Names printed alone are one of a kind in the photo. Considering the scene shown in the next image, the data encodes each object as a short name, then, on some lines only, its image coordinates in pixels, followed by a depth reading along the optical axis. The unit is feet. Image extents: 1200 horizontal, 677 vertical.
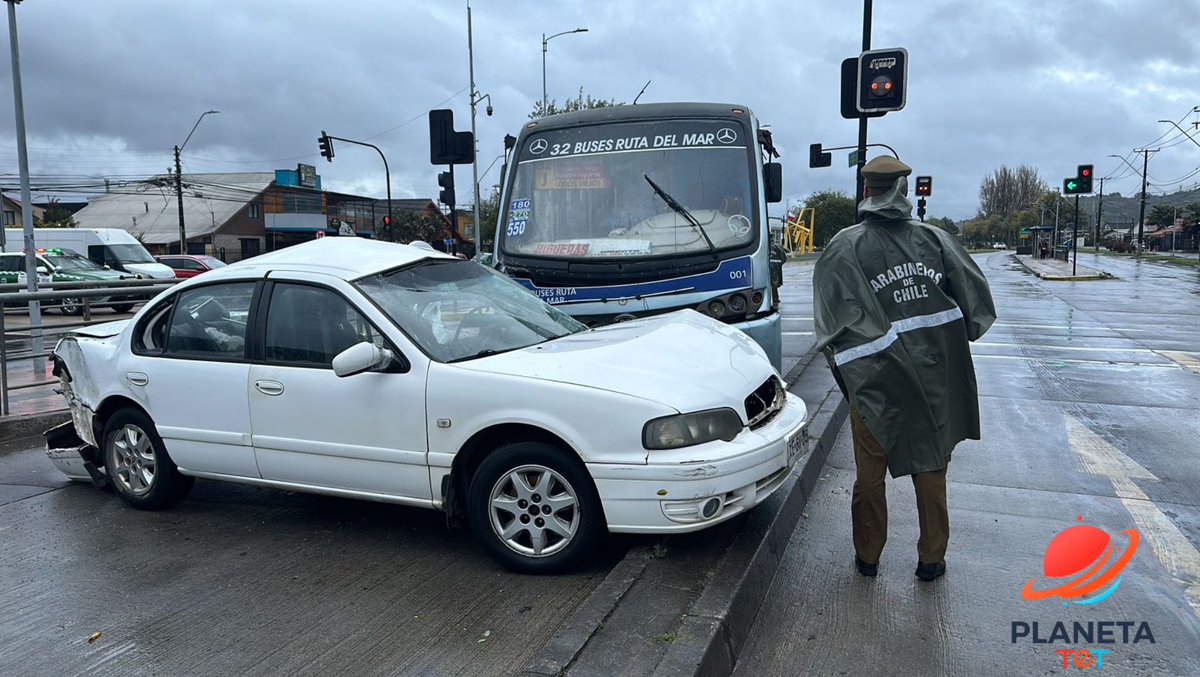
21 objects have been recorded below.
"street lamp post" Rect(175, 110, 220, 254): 155.06
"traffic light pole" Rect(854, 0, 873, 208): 35.24
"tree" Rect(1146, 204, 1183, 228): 311.27
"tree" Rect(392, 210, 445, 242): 232.94
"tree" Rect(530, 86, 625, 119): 126.91
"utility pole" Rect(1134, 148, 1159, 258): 232.55
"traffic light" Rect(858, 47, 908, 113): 32.81
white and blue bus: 23.35
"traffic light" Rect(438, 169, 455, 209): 40.98
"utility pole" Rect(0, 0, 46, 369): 37.73
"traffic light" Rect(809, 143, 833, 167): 44.57
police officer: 12.51
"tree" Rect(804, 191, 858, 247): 295.69
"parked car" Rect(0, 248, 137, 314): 69.41
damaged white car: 12.64
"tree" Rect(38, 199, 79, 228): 213.66
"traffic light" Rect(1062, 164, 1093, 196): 101.35
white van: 92.07
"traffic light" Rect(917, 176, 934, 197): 109.60
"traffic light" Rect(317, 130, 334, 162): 110.21
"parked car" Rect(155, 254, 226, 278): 100.12
